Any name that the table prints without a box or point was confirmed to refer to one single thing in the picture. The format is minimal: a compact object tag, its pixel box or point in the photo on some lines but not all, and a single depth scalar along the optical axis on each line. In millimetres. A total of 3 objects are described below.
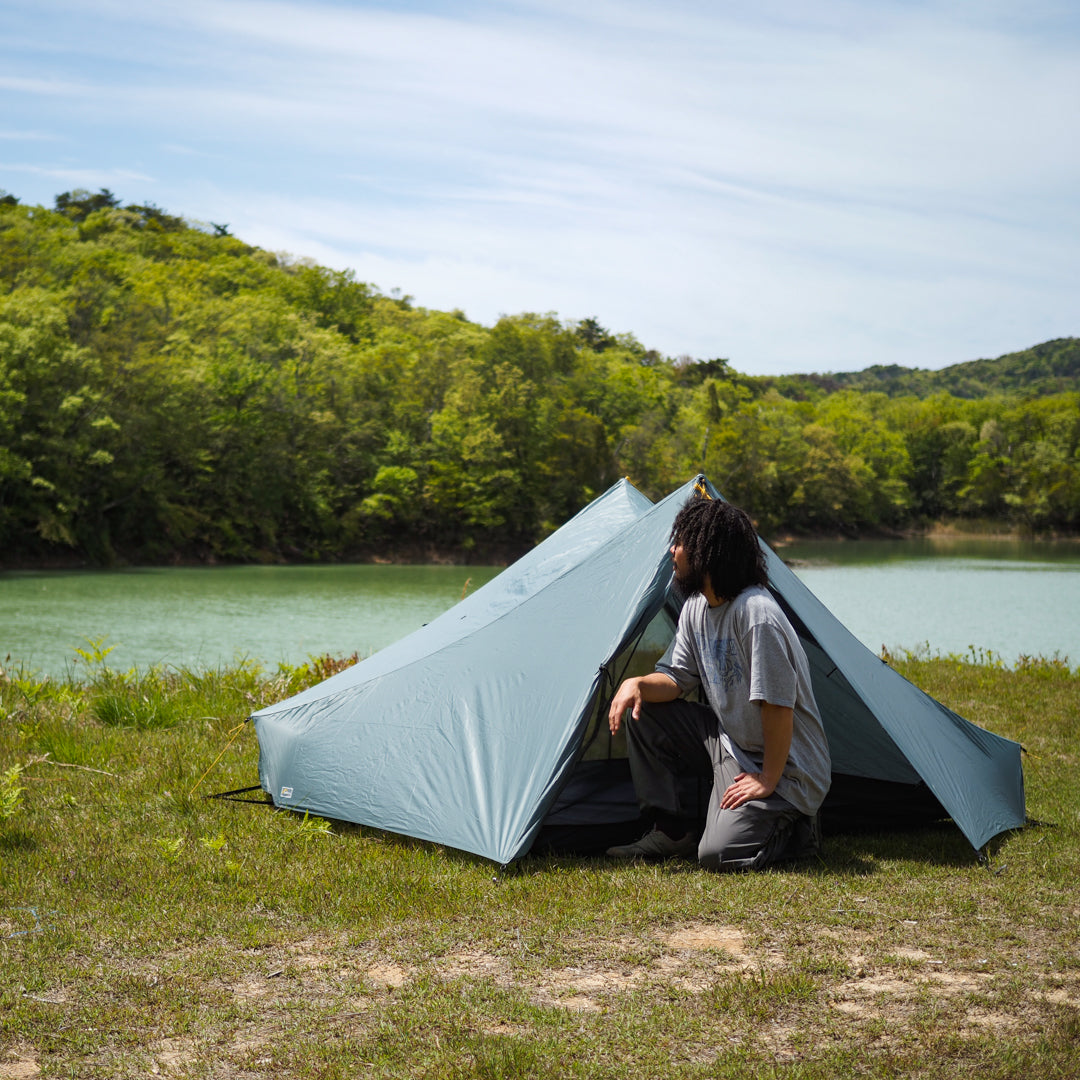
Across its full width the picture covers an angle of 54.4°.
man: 3902
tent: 4324
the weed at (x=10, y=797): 4445
